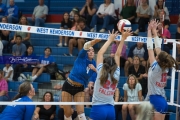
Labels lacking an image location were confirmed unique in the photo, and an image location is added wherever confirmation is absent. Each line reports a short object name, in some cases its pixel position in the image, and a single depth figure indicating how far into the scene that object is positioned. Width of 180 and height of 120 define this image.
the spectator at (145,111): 4.42
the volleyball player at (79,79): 8.80
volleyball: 8.57
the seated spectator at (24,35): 13.92
